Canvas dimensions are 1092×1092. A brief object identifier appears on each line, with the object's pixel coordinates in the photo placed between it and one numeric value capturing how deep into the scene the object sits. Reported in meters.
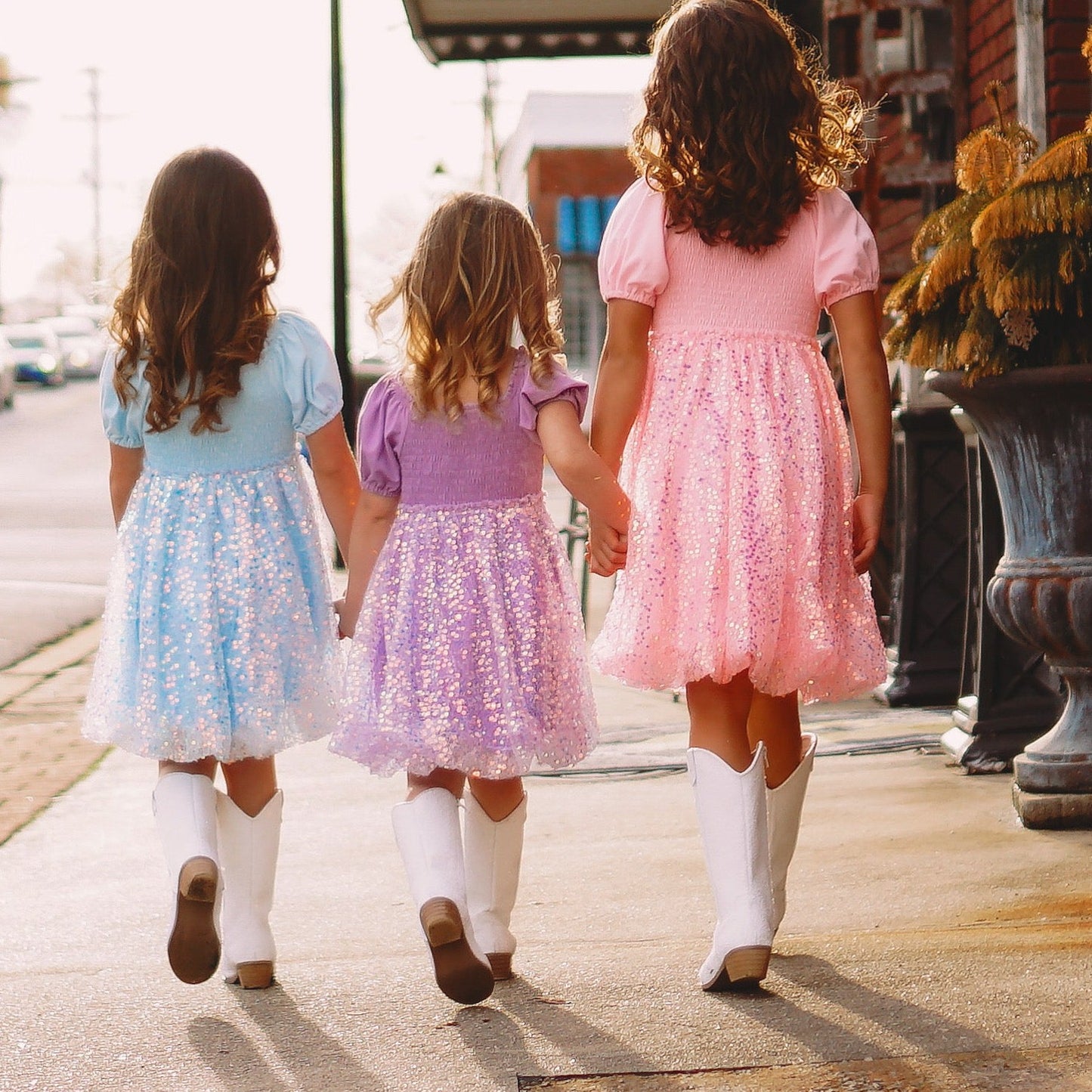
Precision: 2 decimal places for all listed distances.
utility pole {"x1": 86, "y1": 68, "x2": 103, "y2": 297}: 79.44
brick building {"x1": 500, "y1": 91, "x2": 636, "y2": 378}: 39.78
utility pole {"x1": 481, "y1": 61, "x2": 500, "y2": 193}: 42.66
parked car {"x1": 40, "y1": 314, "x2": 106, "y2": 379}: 50.09
